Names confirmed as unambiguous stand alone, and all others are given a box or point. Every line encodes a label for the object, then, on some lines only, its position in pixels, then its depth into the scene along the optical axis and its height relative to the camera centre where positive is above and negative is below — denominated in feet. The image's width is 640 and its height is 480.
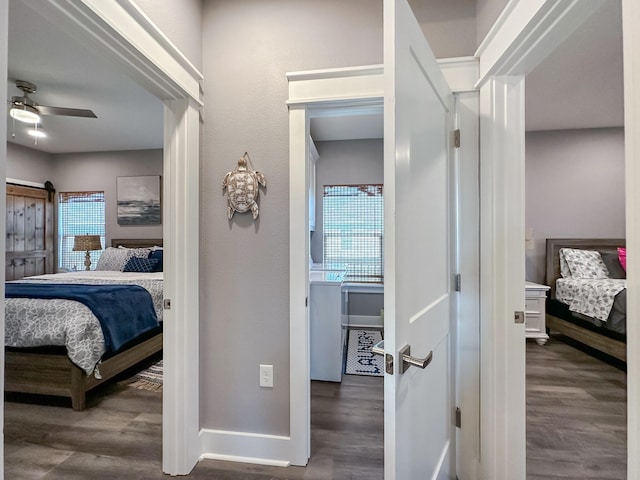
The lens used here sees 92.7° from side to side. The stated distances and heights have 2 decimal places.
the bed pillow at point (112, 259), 14.46 -0.89
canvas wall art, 15.76 +2.12
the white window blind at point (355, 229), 14.21 +0.54
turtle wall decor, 5.61 +1.01
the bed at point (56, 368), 7.37 -3.13
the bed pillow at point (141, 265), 13.79 -1.10
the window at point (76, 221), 16.43 +1.07
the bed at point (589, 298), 9.67 -2.06
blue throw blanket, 8.00 -1.79
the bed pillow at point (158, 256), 13.91 -0.70
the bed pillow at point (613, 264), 11.97 -0.95
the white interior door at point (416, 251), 2.76 -0.12
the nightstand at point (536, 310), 11.76 -2.70
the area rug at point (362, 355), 9.41 -4.01
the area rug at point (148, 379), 8.63 -4.12
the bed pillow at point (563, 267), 12.51 -1.11
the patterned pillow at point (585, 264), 12.03 -0.95
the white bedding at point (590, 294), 10.01 -1.92
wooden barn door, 14.51 +0.46
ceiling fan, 8.78 +3.87
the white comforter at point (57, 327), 7.32 -2.13
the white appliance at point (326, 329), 8.69 -2.55
